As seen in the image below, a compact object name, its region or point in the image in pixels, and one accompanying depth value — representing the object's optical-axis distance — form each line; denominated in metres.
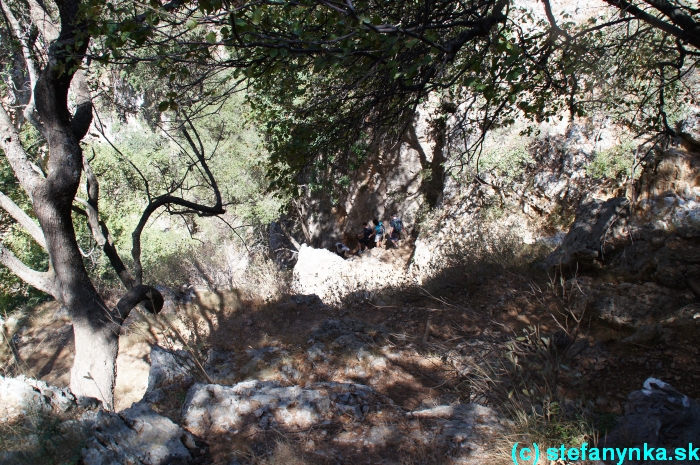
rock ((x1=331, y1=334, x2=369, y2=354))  5.24
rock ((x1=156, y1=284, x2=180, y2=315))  9.06
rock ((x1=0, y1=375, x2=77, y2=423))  3.75
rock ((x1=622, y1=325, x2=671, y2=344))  4.05
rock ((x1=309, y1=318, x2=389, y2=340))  5.68
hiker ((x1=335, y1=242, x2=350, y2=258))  15.93
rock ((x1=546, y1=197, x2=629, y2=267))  5.69
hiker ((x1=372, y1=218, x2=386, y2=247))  14.89
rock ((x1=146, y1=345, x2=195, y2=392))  4.72
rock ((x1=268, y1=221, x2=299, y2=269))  17.22
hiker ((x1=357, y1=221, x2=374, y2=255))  15.00
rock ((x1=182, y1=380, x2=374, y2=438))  3.26
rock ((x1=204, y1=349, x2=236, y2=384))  4.82
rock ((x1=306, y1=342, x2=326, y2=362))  5.13
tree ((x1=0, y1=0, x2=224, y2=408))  4.87
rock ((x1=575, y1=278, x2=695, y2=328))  4.47
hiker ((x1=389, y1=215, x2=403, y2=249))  14.63
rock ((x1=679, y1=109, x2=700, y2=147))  7.58
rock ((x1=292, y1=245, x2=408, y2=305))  8.24
